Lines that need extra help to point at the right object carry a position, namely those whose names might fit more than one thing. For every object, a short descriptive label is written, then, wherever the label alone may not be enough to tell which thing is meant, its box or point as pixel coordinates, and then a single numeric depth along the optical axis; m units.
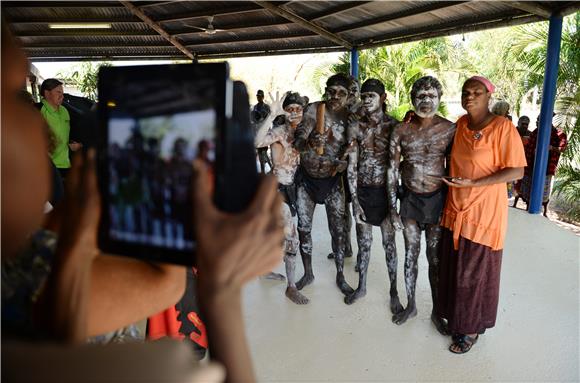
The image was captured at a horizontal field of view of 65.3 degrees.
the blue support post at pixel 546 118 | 4.94
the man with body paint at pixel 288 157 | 3.36
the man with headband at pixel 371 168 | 3.07
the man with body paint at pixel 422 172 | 2.70
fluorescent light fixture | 6.65
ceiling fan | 6.49
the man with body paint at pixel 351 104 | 3.34
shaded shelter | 5.04
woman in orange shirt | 2.39
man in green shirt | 3.51
